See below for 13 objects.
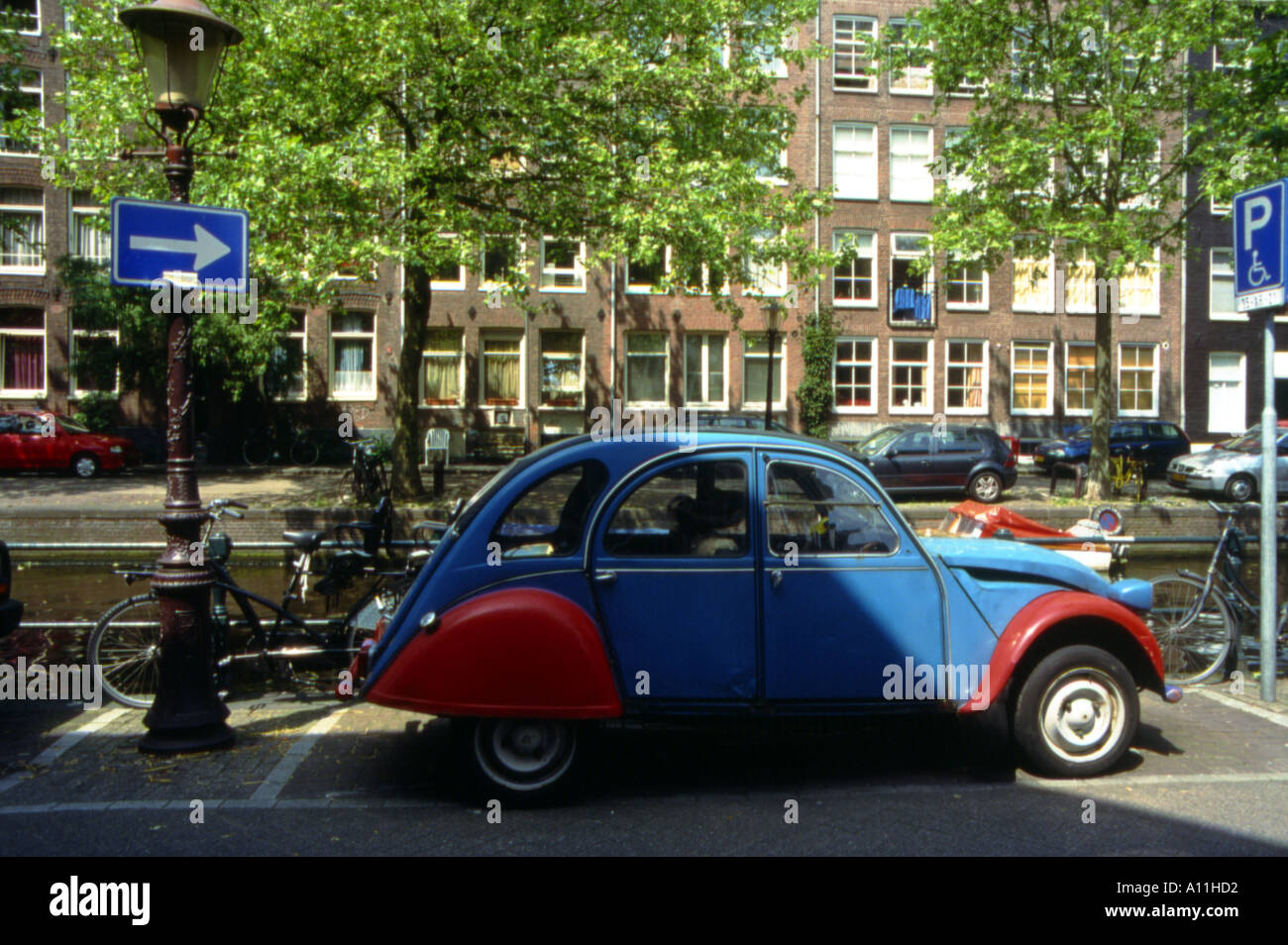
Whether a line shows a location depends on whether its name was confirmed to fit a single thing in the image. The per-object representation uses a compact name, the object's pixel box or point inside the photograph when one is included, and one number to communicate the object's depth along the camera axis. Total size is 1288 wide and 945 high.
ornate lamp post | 6.10
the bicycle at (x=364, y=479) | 20.59
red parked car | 25.91
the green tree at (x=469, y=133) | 15.92
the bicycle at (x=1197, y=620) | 7.57
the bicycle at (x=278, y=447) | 30.61
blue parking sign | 6.97
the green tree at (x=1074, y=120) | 20.14
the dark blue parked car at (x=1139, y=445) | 30.22
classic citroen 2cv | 5.03
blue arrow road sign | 6.07
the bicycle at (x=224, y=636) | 6.99
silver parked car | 23.97
